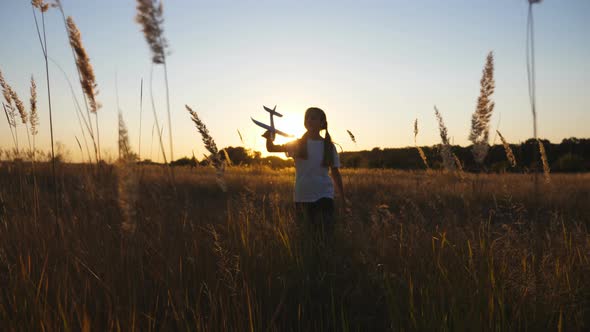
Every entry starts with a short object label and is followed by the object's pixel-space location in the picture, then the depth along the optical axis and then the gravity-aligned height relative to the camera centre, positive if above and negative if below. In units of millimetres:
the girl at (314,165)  4438 -8
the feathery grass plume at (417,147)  3598 +112
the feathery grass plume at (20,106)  3281 +557
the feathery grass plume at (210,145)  1960 +115
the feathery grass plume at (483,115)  2469 +248
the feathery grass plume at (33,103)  3158 +552
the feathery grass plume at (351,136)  4364 +277
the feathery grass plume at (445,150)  2617 +54
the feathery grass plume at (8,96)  3286 +645
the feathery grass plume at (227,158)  3053 +80
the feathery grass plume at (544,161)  2547 -41
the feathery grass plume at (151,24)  1970 +689
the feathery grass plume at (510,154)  2826 +12
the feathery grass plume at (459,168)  2777 -68
